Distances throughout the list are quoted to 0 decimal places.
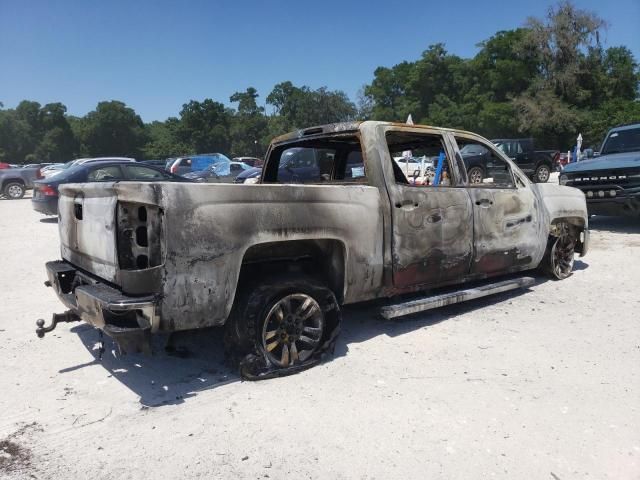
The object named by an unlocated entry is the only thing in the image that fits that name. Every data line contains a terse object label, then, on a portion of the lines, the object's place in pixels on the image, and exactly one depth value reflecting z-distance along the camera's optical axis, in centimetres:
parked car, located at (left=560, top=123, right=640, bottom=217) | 868
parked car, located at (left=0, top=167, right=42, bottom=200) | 2062
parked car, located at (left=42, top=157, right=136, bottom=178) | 2143
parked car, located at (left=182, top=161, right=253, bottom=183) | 2070
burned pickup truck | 297
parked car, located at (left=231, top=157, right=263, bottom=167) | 3192
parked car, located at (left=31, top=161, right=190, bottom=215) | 1128
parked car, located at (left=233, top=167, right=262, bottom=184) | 1818
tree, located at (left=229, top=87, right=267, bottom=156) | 8012
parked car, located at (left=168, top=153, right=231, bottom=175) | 2280
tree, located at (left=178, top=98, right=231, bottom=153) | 8012
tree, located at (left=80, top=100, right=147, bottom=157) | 7650
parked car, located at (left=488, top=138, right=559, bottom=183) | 2032
